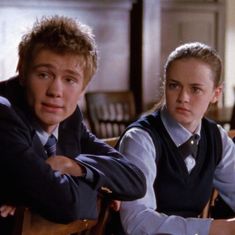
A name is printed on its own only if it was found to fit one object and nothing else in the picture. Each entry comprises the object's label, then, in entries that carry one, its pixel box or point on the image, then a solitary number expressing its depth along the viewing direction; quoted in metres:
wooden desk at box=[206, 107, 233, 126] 5.35
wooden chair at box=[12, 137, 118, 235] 2.32
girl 2.85
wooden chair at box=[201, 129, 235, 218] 3.07
